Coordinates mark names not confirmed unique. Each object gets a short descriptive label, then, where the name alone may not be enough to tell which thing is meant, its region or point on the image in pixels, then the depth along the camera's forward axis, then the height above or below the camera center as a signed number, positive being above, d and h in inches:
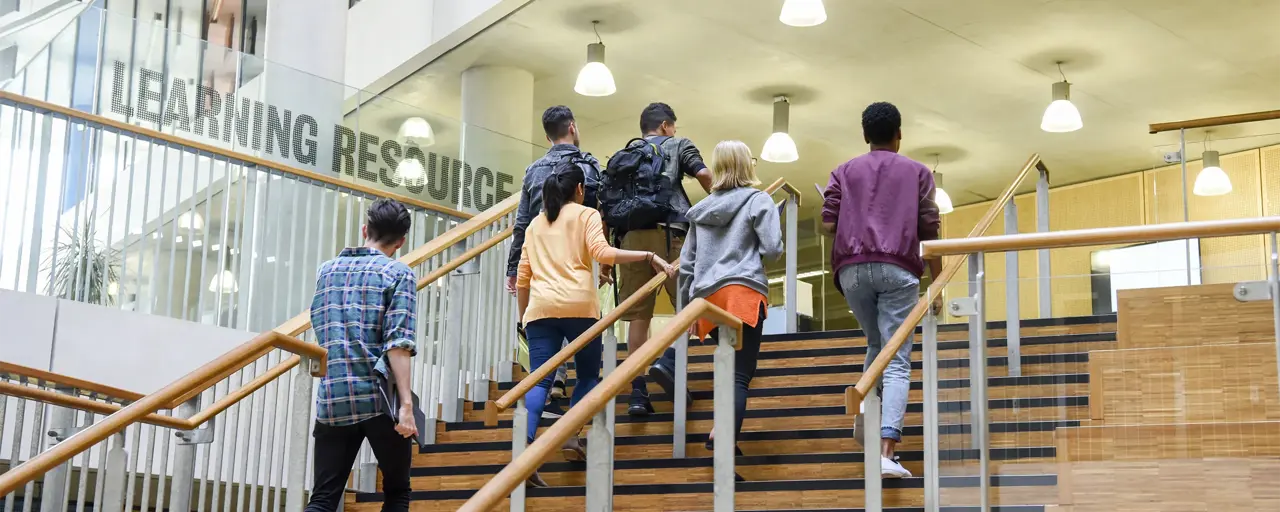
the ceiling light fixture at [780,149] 499.5 +108.2
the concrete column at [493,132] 413.1 +110.0
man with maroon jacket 220.4 +36.3
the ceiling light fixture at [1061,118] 462.3 +112.6
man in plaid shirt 181.9 +11.7
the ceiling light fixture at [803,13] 370.0 +114.9
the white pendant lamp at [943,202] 577.6 +108.1
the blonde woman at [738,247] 230.4 +34.8
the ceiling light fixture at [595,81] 438.6 +114.4
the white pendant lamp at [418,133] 400.8 +89.4
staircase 176.6 +3.9
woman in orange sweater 244.1 +30.3
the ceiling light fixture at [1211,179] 362.0 +74.8
